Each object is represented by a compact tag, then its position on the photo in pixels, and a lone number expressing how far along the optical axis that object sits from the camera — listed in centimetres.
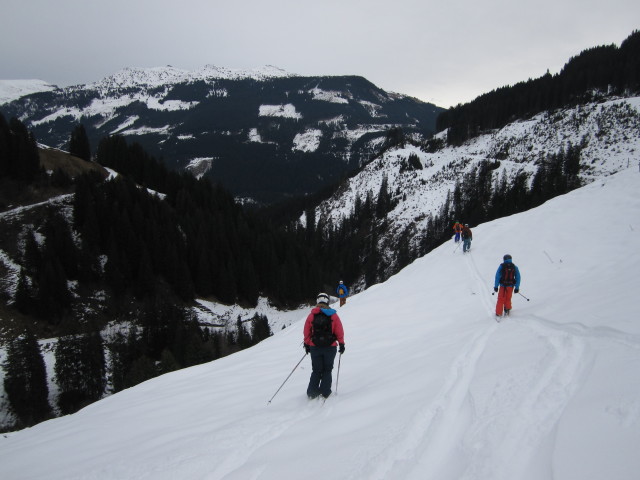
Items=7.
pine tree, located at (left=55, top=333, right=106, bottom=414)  3750
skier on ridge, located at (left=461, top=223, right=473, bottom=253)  2295
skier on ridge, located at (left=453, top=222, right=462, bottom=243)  2479
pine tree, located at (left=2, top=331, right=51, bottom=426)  3325
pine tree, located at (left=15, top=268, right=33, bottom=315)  4256
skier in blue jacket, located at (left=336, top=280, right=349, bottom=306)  2209
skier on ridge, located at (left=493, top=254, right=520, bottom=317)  1077
